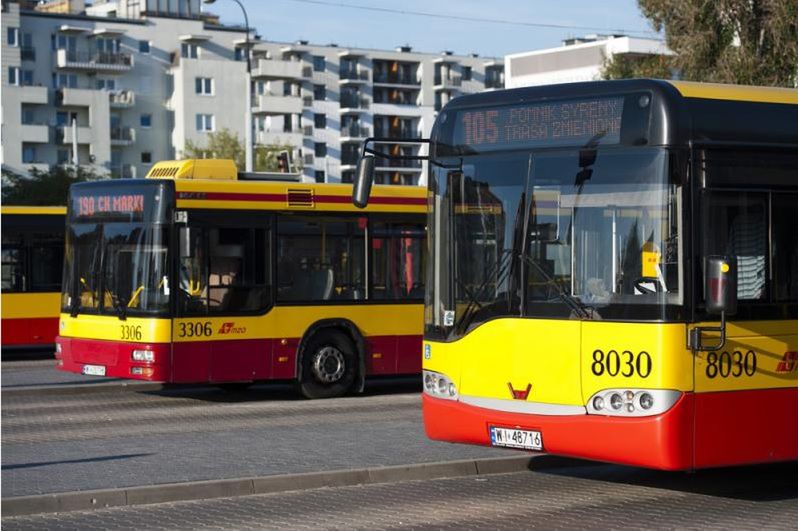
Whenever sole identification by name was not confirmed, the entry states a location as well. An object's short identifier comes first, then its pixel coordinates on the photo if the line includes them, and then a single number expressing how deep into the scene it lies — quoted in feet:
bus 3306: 64.39
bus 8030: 36.01
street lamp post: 138.40
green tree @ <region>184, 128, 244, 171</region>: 293.23
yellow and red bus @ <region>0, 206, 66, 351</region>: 97.45
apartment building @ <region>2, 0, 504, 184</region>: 341.21
